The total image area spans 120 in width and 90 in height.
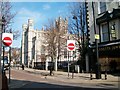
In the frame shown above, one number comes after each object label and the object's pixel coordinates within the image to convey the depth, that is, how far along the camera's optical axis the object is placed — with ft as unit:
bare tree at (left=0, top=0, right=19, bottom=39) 41.01
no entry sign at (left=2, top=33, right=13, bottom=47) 19.44
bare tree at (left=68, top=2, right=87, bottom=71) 71.61
